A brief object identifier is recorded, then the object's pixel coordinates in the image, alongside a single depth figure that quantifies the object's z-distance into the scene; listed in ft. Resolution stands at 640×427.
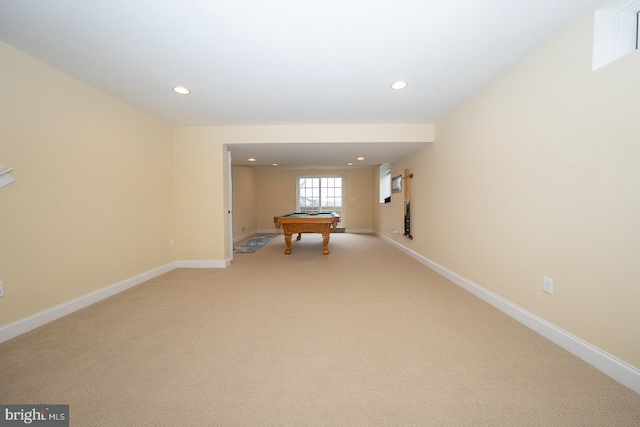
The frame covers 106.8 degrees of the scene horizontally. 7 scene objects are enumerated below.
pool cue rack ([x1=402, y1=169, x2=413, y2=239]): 15.89
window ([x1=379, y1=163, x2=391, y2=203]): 22.94
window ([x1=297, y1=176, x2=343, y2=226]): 27.89
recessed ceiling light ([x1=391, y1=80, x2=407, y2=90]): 8.05
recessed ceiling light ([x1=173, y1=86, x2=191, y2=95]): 8.37
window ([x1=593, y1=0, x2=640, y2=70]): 4.81
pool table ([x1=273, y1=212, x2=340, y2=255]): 16.33
